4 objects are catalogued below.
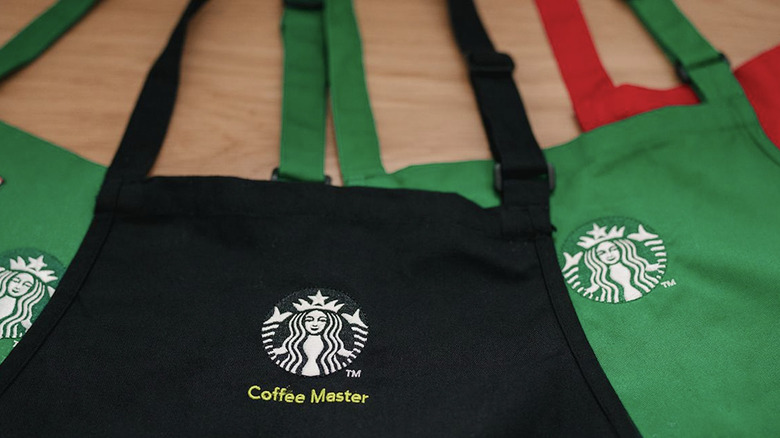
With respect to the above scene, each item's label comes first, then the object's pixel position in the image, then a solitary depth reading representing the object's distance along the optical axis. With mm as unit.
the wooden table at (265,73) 741
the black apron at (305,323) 530
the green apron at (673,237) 551
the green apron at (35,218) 594
